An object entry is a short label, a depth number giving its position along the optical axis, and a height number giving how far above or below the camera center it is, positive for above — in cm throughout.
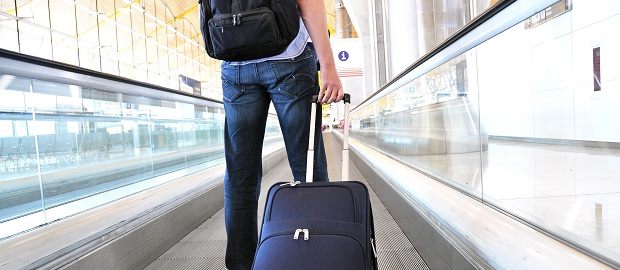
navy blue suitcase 134 -34
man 178 +6
